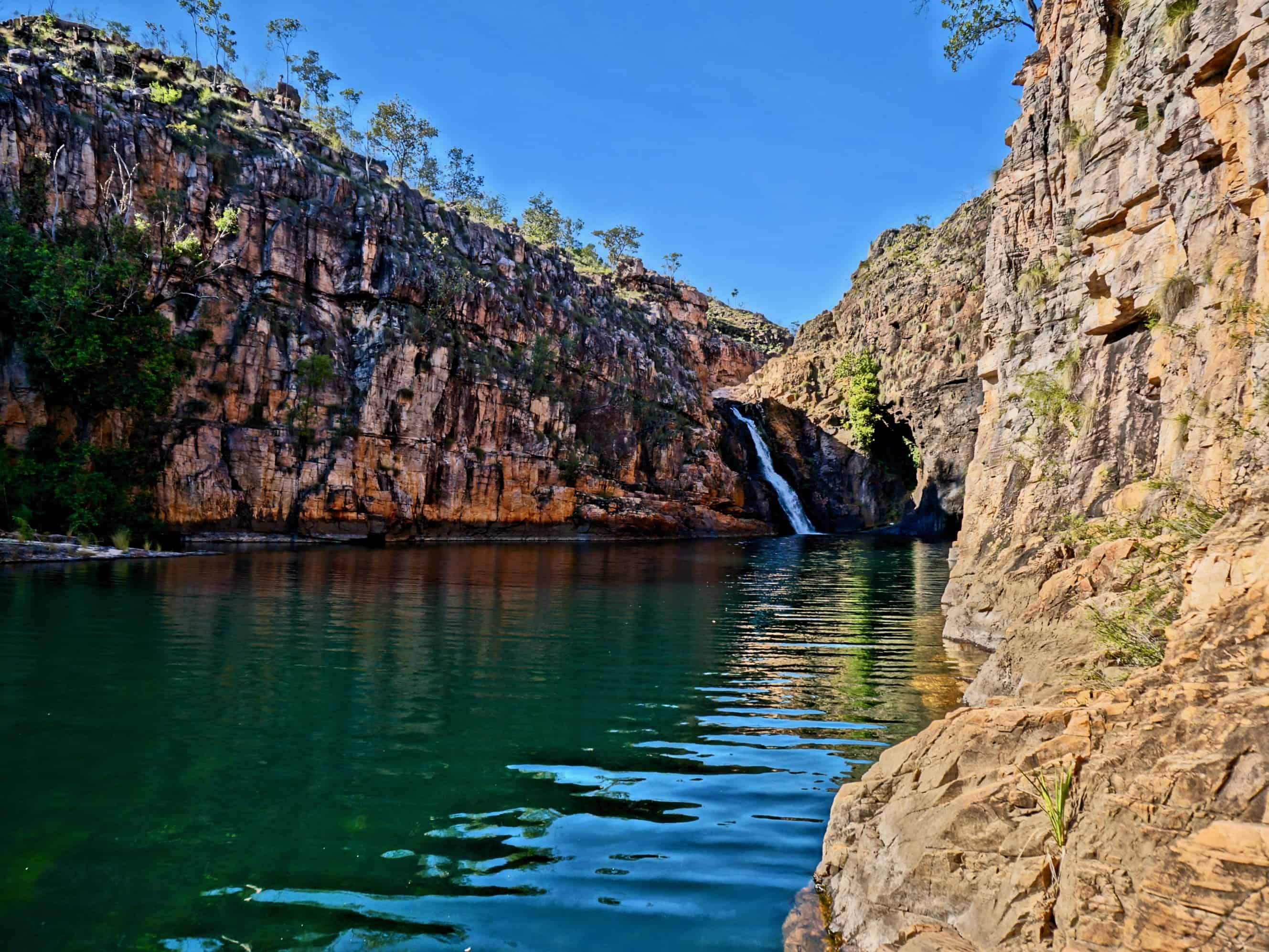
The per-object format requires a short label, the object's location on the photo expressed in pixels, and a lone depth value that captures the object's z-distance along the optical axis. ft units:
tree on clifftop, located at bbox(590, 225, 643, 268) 379.96
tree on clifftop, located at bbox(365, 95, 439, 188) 277.23
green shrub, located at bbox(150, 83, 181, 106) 159.53
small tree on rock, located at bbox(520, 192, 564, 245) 346.13
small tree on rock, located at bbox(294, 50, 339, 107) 262.26
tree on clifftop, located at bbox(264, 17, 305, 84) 251.60
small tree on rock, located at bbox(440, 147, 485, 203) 316.60
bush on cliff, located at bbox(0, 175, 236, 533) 115.96
